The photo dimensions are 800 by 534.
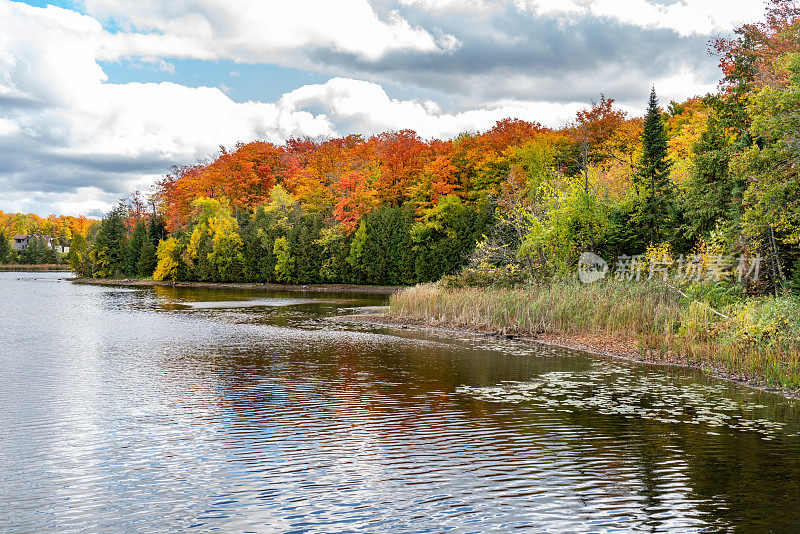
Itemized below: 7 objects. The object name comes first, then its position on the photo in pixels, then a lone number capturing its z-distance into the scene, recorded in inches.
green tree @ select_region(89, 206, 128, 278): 3764.8
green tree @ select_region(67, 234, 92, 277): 3850.9
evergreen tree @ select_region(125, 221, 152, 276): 3671.3
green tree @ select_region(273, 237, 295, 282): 2962.6
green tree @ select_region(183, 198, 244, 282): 3149.6
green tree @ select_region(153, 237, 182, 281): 3316.9
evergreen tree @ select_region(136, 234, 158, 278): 3572.8
